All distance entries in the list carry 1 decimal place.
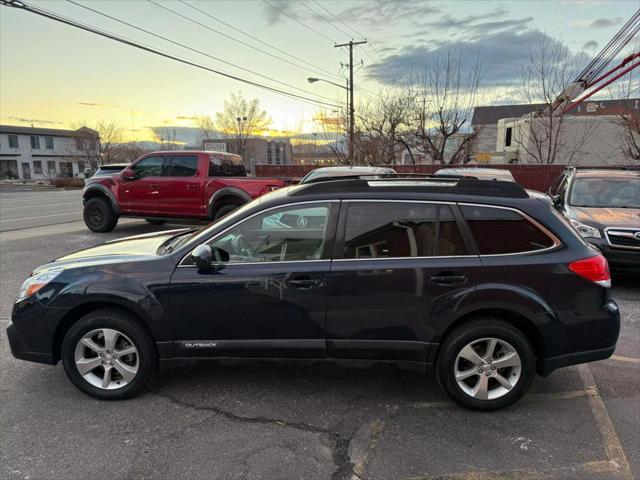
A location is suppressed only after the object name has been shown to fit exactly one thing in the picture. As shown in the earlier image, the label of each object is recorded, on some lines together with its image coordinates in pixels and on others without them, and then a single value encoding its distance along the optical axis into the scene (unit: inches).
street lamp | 923.4
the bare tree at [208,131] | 1727.4
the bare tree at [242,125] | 1632.6
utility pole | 930.7
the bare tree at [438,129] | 802.8
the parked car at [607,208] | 232.2
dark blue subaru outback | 122.9
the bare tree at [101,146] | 2381.9
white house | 2448.3
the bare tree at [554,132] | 825.5
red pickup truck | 397.1
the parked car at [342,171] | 357.7
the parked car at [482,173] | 363.9
